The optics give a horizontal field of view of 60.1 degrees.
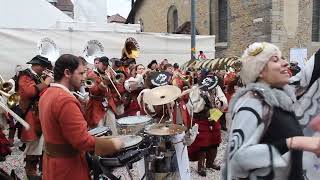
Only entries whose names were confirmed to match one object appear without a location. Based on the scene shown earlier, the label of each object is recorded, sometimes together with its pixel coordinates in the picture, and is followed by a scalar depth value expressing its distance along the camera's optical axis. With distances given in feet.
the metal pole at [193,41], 27.48
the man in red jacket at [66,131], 6.53
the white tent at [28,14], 28.52
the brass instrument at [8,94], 11.08
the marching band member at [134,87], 14.85
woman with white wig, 4.67
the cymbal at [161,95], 9.41
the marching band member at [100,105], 13.99
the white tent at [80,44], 22.09
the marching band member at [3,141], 12.86
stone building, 41.26
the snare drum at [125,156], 7.28
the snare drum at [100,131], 8.41
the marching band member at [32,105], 11.92
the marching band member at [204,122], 13.46
